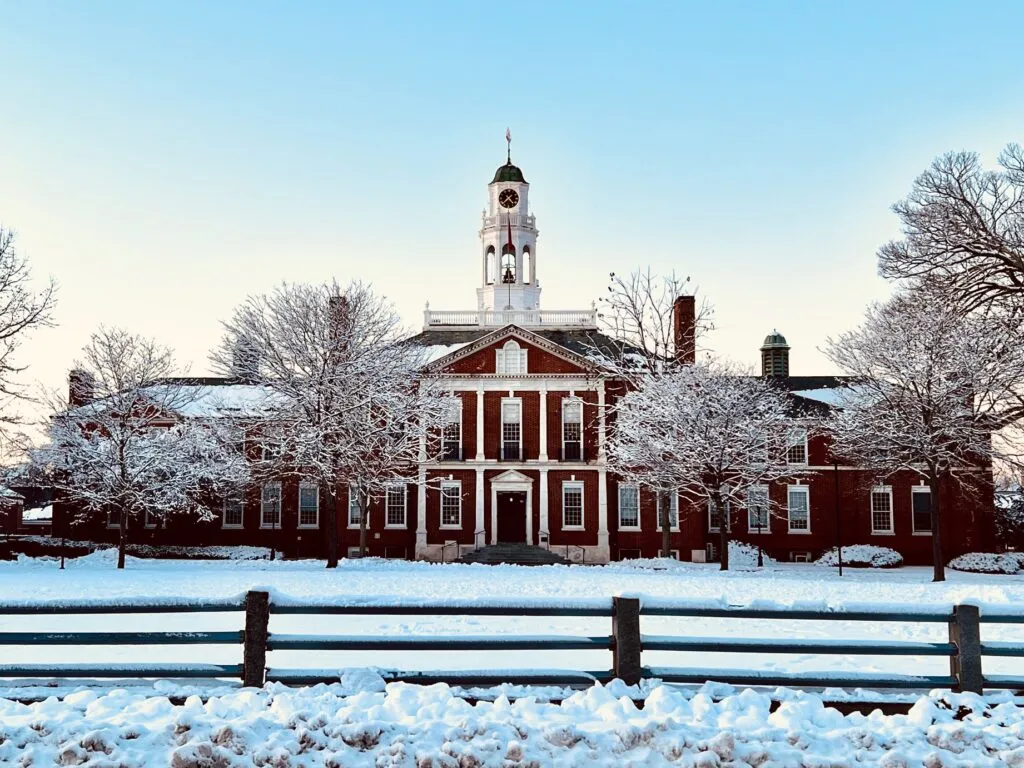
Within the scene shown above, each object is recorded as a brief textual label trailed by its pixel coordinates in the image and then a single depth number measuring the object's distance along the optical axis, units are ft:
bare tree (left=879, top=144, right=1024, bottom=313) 102.89
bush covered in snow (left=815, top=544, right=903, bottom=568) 138.31
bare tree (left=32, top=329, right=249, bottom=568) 114.32
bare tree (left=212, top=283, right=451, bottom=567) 104.22
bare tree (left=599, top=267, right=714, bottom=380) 129.18
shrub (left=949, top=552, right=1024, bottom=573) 124.88
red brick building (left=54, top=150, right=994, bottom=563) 141.79
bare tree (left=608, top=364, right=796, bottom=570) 107.04
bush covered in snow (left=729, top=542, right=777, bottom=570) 139.74
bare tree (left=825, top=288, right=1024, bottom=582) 95.86
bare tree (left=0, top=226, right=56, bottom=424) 103.40
